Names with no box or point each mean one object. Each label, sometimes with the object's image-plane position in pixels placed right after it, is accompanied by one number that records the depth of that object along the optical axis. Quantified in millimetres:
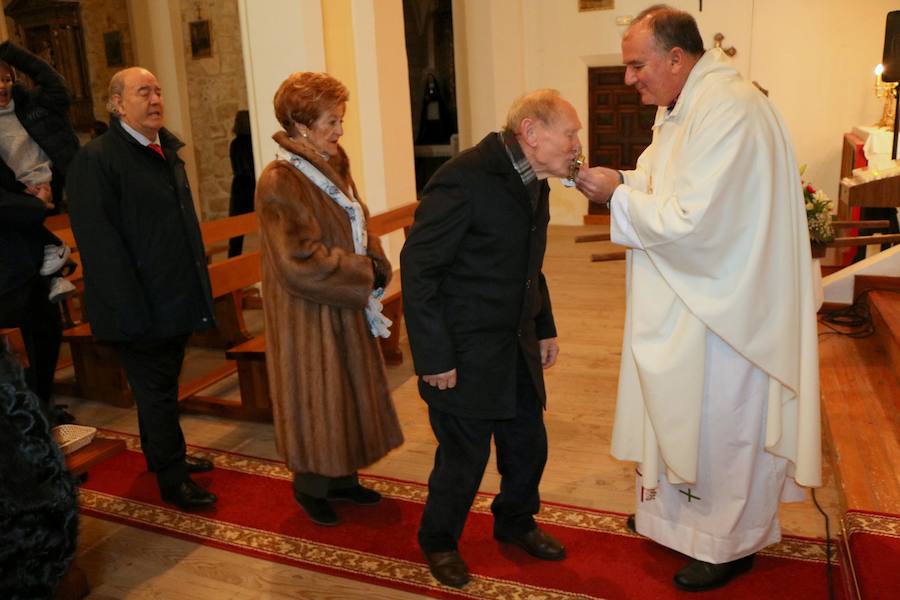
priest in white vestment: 2342
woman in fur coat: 2818
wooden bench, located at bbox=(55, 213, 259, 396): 4602
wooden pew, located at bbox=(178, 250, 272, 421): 4289
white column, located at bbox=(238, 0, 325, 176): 5473
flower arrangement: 4270
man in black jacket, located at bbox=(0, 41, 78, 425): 3420
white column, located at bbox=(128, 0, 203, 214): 8891
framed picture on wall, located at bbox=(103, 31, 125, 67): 9086
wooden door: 9414
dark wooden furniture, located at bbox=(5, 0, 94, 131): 8742
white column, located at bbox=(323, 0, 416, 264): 5715
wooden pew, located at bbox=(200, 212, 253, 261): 5508
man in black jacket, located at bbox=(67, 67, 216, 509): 3000
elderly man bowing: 2377
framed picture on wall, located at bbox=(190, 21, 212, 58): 8773
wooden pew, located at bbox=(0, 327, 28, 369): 2445
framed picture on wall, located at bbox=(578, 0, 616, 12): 9020
